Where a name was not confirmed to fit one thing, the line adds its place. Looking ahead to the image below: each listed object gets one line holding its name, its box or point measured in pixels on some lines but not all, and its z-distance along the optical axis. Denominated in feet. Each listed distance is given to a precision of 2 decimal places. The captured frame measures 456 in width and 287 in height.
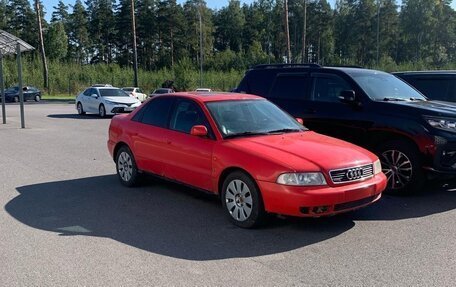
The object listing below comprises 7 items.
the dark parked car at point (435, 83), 30.32
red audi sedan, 16.42
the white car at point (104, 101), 71.20
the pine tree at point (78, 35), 323.78
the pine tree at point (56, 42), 273.75
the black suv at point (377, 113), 21.95
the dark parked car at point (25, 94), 138.10
